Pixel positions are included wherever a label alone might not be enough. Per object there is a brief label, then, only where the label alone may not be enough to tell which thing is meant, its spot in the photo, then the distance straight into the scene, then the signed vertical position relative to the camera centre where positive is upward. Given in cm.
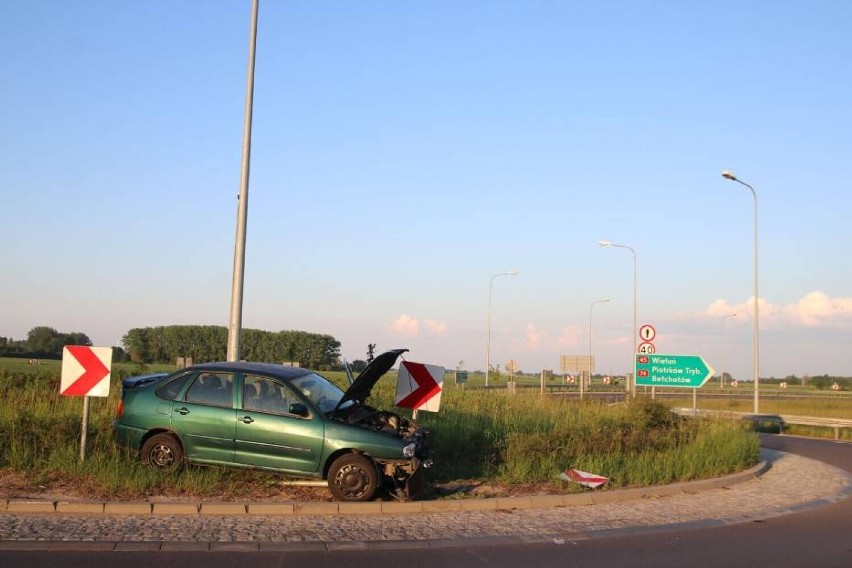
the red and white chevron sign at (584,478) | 1216 -163
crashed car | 1052 -96
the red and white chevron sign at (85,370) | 1178 -27
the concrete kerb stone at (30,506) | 945 -182
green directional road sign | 2139 +8
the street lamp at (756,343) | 3338 +139
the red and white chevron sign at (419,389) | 1351 -41
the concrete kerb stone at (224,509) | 969 -181
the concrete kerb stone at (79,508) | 951 -182
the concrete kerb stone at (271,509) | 981 -182
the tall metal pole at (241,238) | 1455 +220
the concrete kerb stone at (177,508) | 962 -181
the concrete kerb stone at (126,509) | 953 -182
